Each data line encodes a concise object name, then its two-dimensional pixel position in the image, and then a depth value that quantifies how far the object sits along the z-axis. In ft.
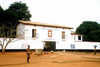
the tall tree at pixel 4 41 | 72.88
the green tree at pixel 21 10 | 131.13
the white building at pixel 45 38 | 87.81
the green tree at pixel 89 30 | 167.32
